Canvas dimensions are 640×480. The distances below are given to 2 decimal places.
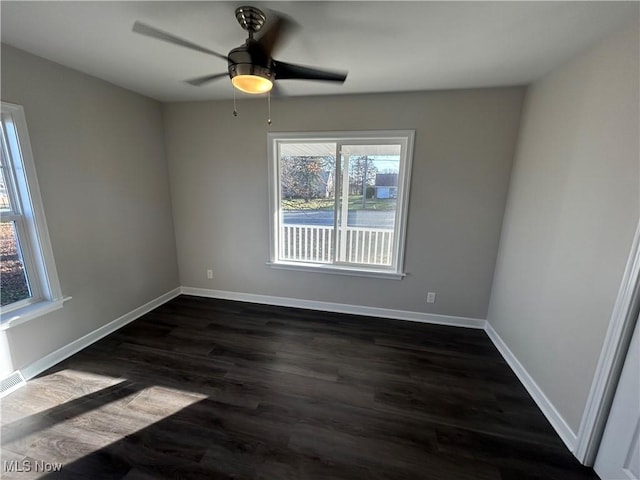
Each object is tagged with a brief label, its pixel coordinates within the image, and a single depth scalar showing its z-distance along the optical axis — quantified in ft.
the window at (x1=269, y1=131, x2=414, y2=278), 9.15
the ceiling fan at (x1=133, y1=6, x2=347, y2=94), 4.60
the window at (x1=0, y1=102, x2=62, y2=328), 6.19
